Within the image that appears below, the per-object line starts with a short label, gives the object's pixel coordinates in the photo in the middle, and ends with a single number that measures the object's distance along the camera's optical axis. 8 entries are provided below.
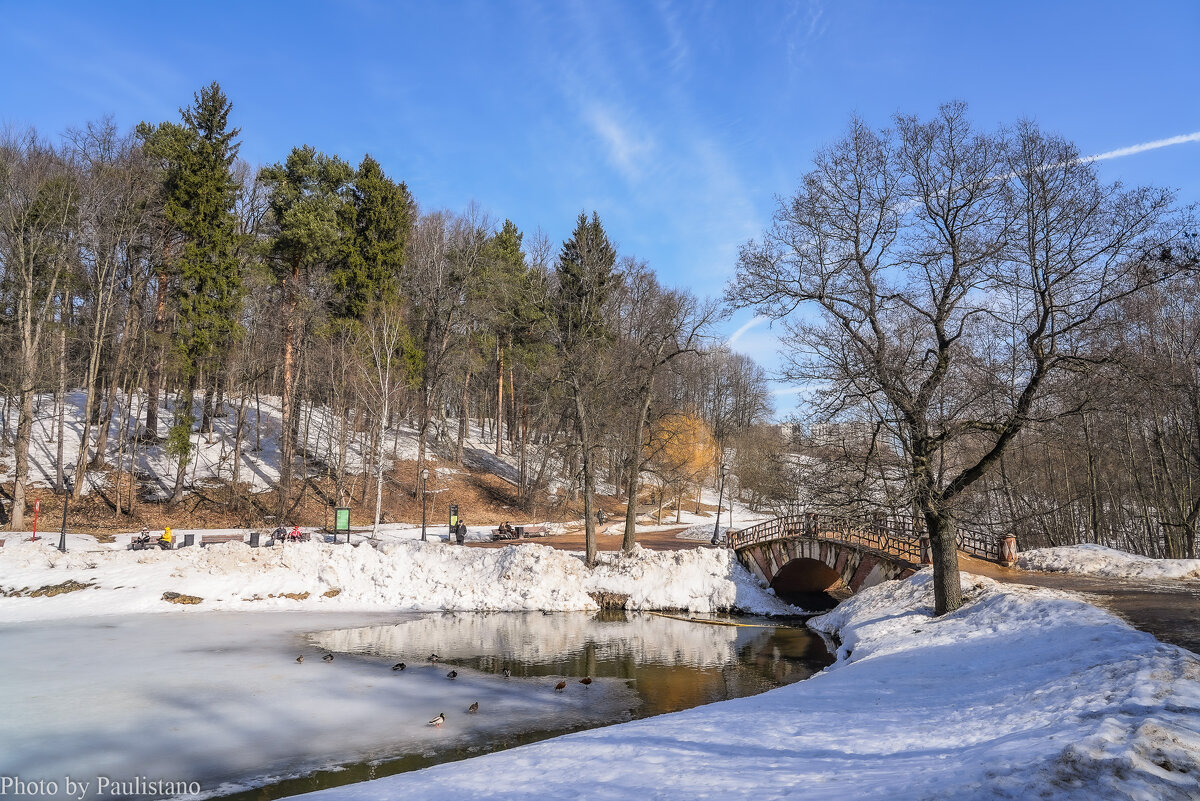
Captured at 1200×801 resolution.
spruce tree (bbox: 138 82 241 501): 35.41
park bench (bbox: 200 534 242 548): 28.42
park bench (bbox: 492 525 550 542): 34.47
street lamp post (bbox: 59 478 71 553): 24.42
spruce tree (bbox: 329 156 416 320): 39.75
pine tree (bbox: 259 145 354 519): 37.22
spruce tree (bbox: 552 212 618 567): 28.69
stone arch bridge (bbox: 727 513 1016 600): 23.06
